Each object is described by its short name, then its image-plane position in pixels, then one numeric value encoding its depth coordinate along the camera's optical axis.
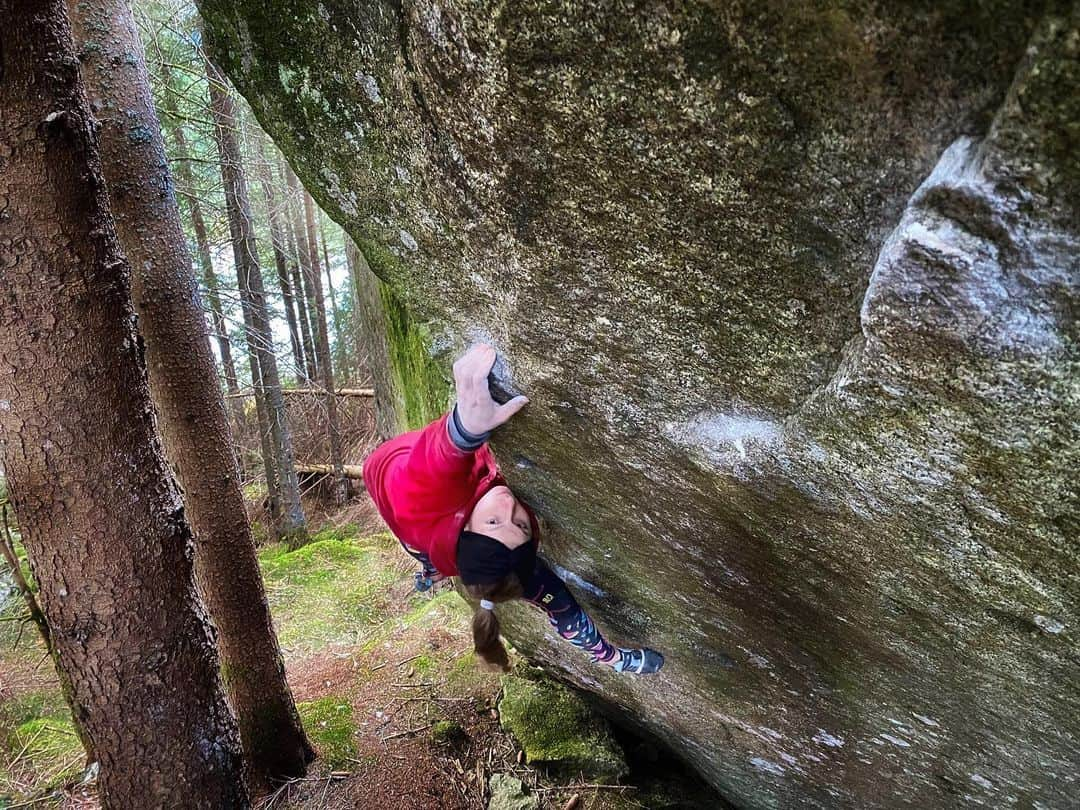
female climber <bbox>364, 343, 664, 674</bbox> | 2.72
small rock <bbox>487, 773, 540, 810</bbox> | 4.71
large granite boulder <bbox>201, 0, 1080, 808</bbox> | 1.29
